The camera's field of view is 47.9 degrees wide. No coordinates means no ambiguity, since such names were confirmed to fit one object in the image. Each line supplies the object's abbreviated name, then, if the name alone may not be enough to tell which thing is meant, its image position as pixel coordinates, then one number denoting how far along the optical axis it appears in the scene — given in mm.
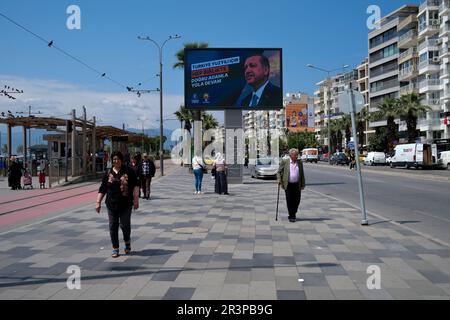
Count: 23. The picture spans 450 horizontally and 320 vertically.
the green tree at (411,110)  57469
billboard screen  24922
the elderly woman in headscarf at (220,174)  18422
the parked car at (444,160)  44803
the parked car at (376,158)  60341
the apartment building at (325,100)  112512
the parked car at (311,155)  82250
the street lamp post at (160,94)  37906
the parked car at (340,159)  63406
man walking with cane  11203
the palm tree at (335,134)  94488
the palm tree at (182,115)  57731
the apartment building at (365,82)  95375
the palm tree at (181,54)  44788
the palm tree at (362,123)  81500
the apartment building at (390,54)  71875
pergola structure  25609
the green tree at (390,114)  60975
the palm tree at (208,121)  66312
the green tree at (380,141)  73150
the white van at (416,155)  43625
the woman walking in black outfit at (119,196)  7555
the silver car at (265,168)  30938
